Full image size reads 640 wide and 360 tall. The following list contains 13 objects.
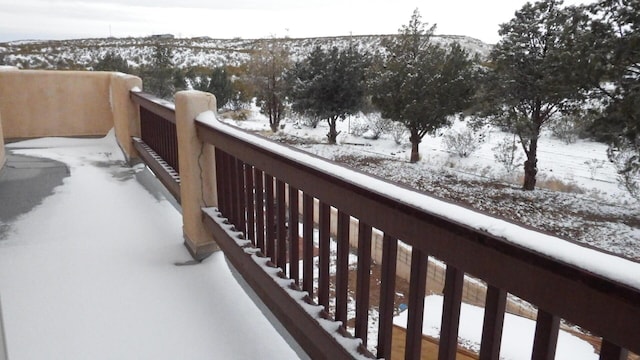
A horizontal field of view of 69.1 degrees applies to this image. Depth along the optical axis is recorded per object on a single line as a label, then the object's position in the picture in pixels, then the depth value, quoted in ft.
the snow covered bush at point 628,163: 40.34
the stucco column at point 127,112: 17.89
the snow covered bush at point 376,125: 71.46
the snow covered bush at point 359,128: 74.84
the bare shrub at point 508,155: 55.77
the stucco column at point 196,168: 9.52
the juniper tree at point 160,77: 71.77
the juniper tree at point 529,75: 46.45
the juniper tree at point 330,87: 67.15
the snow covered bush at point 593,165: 54.13
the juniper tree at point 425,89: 57.98
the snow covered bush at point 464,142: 61.93
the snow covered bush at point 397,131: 68.49
